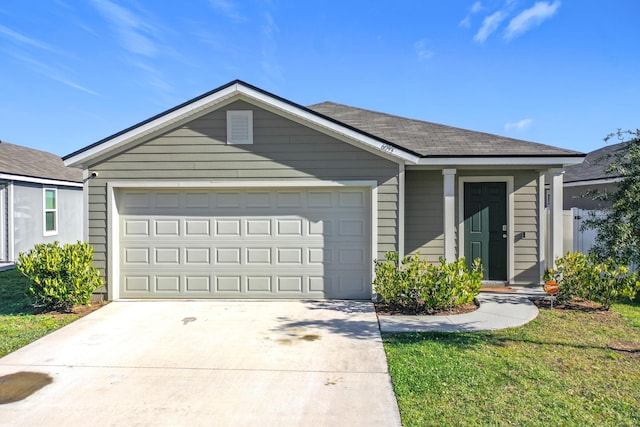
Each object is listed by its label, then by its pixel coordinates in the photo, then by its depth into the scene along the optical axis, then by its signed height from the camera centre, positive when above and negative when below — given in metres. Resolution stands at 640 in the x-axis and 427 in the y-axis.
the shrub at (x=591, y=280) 6.69 -1.26
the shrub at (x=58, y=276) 6.78 -1.16
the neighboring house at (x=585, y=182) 12.00 +0.80
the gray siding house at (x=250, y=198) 7.58 +0.20
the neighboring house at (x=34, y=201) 12.52 +0.27
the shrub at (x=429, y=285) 6.64 -1.31
